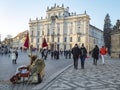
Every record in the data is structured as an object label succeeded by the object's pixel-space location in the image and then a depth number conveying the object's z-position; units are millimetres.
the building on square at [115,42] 14924
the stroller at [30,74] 4012
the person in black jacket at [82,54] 6963
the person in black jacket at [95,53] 8305
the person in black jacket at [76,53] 6762
